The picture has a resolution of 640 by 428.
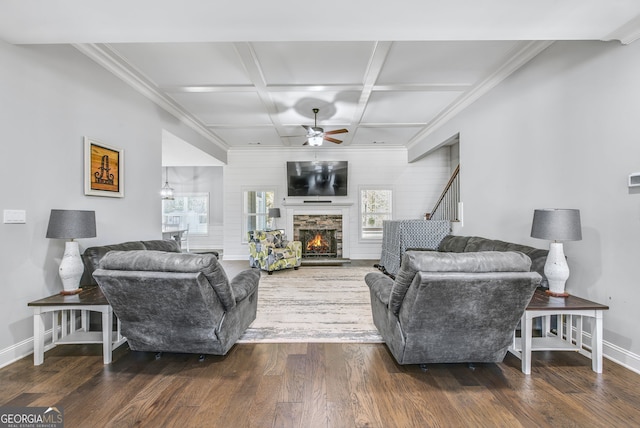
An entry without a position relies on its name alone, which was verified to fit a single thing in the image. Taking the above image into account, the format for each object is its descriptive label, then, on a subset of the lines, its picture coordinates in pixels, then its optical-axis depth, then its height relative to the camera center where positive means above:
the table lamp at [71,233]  2.37 -0.19
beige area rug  2.83 -1.21
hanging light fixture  8.62 +0.58
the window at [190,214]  9.45 -0.10
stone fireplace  7.59 -0.60
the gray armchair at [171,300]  1.95 -0.63
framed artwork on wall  3.05 +0.46
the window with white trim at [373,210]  7.58 +0.04
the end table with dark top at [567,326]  2.14 -0.89
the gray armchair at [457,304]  1.82 -0.61
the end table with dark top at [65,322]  2.26 -0.92
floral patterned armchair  5.85 -0.84
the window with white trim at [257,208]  7.68 +0.08
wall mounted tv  7.31 +0.85
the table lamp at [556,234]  2.30 -0.17
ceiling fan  4.84 +1.31
